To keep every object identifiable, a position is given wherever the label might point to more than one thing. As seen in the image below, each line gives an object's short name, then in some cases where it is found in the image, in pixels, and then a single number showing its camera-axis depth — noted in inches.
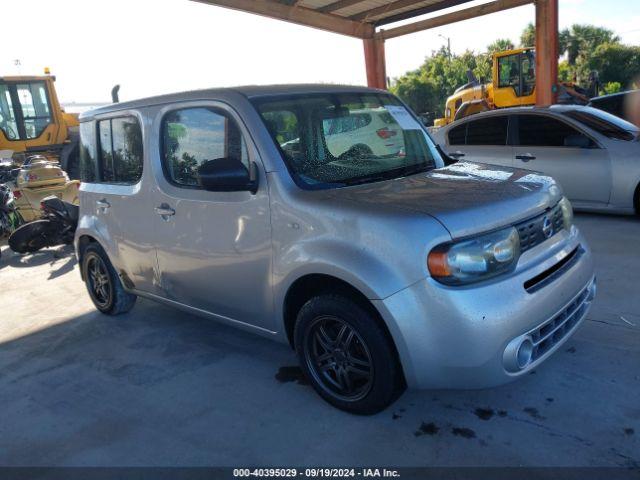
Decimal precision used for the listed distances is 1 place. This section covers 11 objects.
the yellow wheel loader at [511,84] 608.1
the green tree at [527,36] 2265.6
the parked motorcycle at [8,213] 333.4
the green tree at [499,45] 2123.4
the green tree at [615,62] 1989.4
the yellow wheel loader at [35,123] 500.7
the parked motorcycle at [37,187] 331.3
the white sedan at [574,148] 252.2
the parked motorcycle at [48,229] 285.3
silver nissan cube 94.7
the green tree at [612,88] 1528.7
